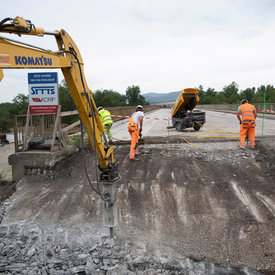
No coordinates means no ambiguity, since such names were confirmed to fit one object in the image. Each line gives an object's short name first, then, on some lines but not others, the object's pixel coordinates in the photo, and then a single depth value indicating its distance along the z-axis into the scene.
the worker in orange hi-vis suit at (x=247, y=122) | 9.45
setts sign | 9.16
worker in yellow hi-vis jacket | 10.95
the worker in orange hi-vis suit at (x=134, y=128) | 8.99
